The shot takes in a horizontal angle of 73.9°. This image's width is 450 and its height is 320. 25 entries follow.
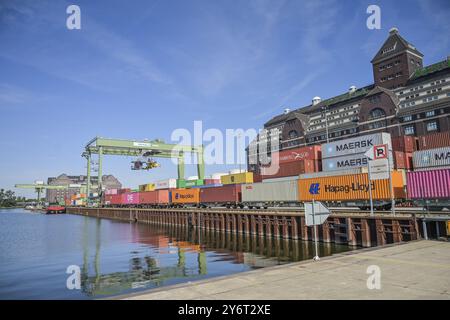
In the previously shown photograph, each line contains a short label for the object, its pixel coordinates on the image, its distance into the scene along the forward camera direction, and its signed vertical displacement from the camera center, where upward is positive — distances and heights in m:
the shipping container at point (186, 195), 54.44 -0.03
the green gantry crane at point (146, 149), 64.81 +10.57
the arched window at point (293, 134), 89.75 +17.25
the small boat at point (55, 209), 117.94 -3.87
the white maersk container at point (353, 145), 29.67 +4.70
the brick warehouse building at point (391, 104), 59.59 +19.78
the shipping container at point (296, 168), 35.22 +2.82
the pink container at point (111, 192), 97.38 +1.96
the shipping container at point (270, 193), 33.88 -0.05
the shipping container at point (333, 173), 28.14 +1.72
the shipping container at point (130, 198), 77.00 -0.19
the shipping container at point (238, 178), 46.31 +2.44
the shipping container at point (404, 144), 30.16 +4.44
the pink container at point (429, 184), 21.23 +0.18
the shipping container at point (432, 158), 24.64 +2.46
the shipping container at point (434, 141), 28.52 +4.45
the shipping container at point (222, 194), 44.09 -0.08
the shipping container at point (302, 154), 36.94 +4.68
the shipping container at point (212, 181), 63.57 +2.80
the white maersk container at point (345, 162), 30.75 +2.97
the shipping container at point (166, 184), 68.81 +2.88
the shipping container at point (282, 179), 35.96 +1.62
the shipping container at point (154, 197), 65.25 -0.12
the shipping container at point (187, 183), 65.75 +2.80
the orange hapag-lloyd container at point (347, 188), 25.67 +0.14
